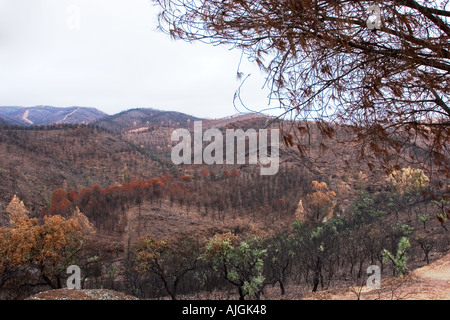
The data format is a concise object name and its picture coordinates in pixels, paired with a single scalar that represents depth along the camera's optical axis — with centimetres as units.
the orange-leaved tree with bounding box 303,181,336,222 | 3189
